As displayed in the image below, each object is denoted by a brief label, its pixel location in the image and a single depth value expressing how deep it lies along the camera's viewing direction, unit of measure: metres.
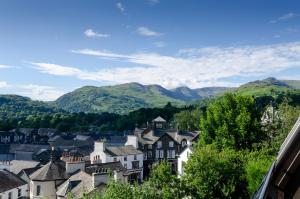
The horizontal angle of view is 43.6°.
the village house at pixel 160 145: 87.25
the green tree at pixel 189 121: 143.75
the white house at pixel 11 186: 45.88
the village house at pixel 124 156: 71.12
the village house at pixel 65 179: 38.31
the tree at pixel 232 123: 40.97
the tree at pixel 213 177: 27.34
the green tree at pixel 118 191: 23.41
